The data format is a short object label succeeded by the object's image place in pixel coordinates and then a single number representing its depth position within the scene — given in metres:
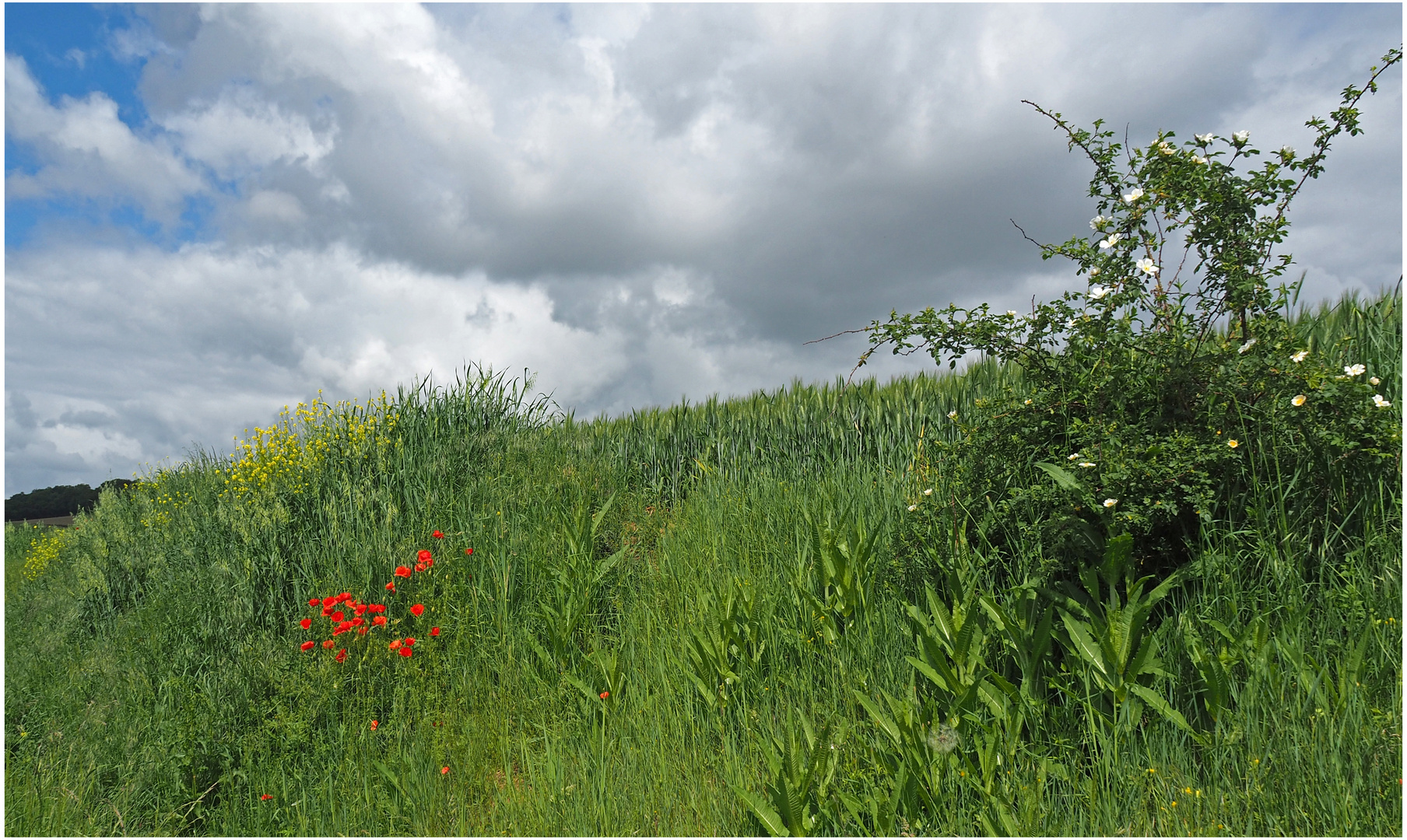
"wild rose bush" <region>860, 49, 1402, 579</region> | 3.32
